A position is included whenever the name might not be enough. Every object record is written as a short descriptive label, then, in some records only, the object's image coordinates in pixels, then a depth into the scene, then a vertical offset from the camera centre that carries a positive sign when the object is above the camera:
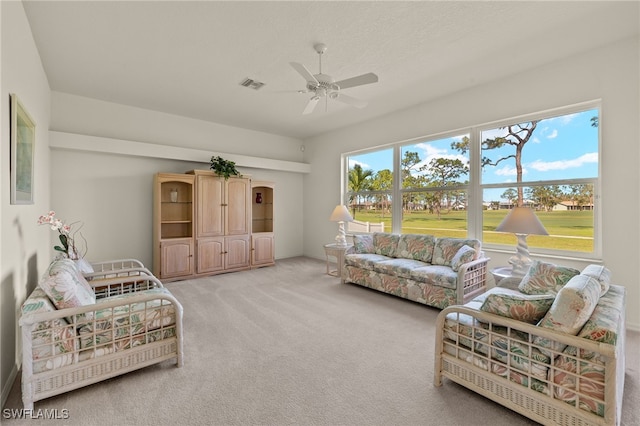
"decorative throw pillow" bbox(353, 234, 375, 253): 4.81 -0.54
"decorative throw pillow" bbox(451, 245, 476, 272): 3.52 -0.57
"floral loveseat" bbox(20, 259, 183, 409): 1.77 -0.84
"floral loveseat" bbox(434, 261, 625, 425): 1.44 -0.81
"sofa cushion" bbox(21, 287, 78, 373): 1.77 -0.80
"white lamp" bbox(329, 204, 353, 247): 5.10 -0.11
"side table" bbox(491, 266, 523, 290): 2.97 -0.72
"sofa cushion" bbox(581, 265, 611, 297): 1.92 -0.45
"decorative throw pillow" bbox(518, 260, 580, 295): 2.52 -0.61
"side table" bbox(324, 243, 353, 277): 4.88 -0.72
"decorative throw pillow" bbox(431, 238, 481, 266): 3.83 -0.50
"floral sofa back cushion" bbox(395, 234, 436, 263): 4.17 -0.53
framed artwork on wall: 2.05 +0.50
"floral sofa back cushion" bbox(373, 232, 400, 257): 4.61 -0.52
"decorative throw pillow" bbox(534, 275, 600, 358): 1.51 -0.54
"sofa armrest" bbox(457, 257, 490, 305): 3.31 -0.83
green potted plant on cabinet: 5.21 +0.84
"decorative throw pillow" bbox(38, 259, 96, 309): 1.92 -0.51
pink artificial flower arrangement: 2.77 -0.23
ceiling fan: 2.70 +1.28
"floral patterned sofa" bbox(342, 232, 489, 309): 3.43 -0.74
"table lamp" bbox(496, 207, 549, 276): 2.91 -0.19
